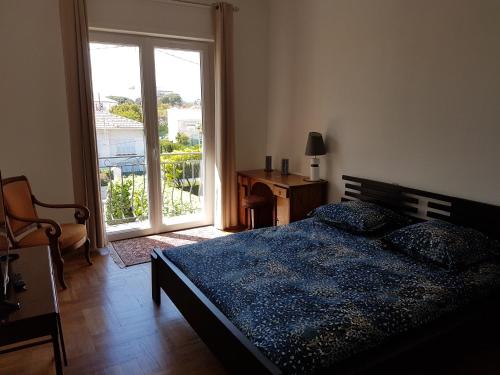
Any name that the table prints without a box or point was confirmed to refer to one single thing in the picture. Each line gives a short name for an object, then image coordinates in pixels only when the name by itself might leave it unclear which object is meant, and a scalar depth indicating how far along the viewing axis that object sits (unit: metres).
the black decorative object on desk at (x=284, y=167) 4.33
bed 1.62
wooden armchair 3.00
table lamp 3.78
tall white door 3.99
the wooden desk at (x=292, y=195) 3.76
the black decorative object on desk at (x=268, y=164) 4.55
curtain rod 4.01
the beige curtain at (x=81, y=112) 3.48
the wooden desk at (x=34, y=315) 1.50
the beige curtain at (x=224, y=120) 4.24
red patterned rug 3.71
